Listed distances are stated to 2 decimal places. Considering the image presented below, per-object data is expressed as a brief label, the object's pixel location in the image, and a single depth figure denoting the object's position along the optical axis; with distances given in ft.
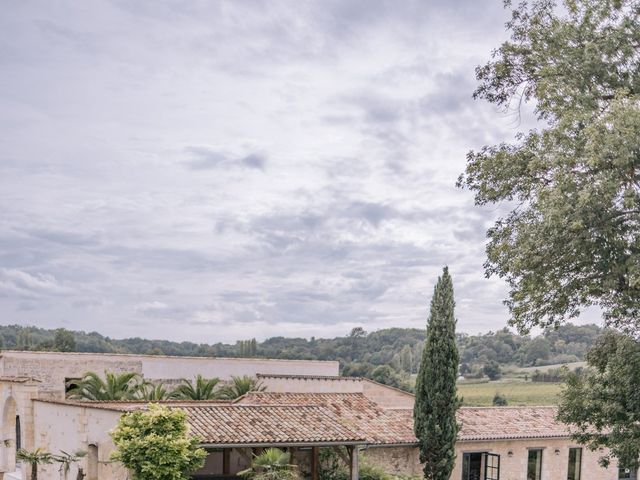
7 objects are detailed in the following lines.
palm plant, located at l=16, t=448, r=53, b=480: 68.64
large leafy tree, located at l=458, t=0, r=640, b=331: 51.19
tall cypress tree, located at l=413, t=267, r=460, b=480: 82.23
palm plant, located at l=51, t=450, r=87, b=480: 68.13
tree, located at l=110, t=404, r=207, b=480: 59.11
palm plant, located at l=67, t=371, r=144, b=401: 91.25
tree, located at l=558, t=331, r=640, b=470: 61.05
